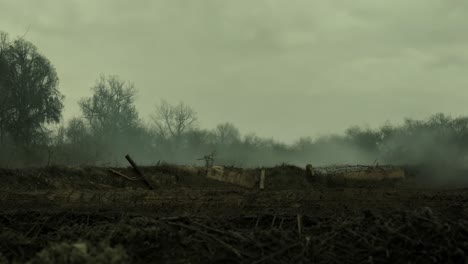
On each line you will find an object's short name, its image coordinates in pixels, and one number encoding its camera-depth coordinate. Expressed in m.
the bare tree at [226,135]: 61.00
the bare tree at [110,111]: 56.81
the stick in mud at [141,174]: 17.74
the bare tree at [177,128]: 65.50
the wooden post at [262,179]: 18.13
